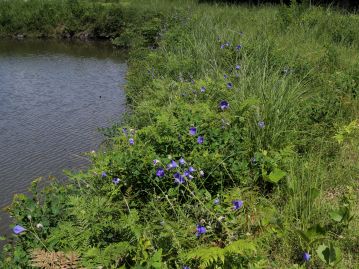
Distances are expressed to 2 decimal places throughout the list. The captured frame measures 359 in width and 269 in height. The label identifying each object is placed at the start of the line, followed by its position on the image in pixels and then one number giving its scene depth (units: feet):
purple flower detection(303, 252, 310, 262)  7.56
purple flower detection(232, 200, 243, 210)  8.28
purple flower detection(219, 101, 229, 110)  11.24
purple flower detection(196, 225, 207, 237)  7.89
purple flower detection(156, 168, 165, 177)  9.21
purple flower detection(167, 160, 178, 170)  9.02
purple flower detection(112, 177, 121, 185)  9.65
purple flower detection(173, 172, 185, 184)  8.91
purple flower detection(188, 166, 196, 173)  9.05
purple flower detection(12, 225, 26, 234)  8.13
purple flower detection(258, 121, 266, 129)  11.62
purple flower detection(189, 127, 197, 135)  10.39
